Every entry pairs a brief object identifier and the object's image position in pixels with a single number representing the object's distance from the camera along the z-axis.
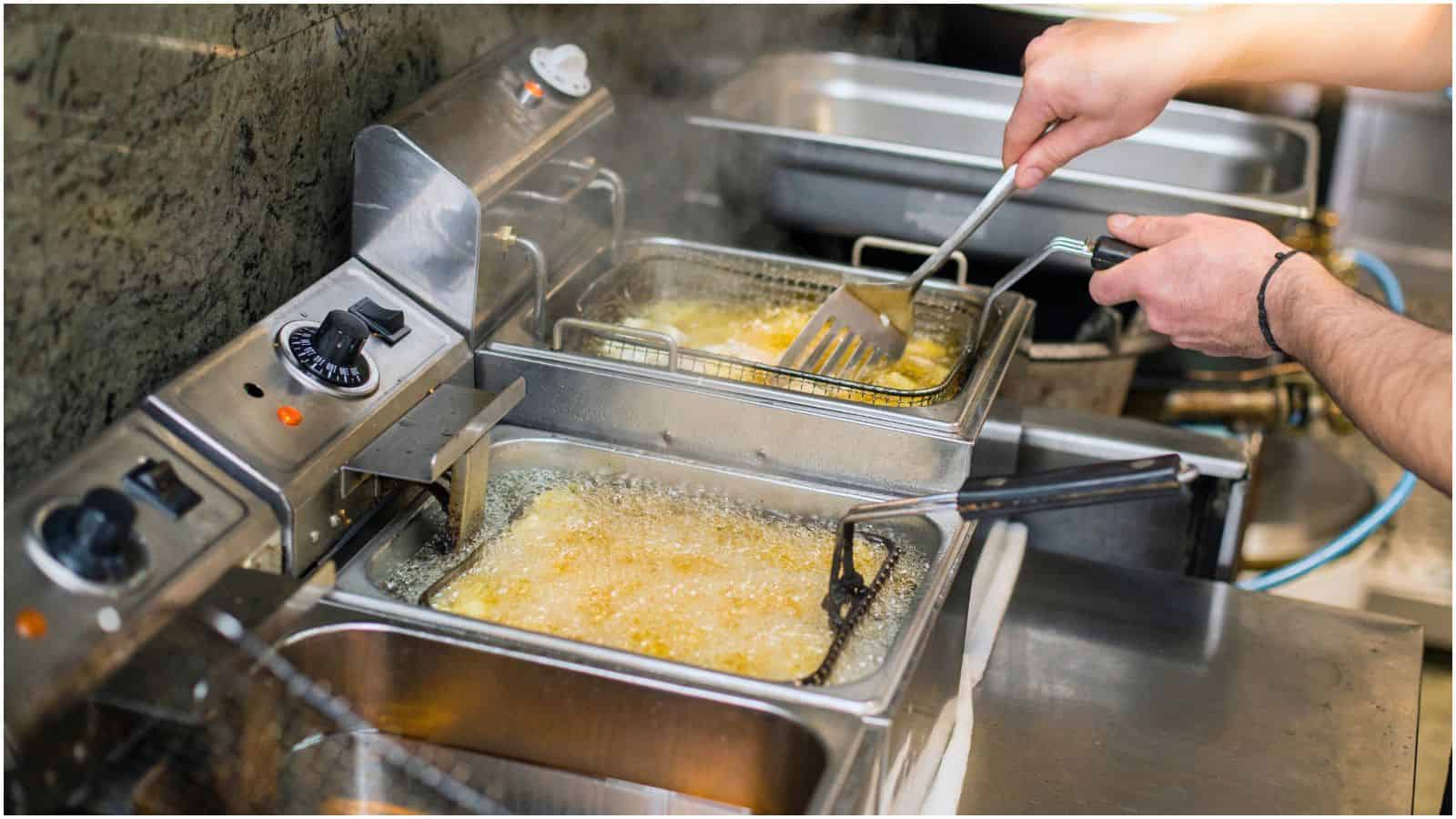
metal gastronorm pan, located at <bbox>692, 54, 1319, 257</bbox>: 2.27
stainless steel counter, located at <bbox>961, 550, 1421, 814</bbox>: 1.55
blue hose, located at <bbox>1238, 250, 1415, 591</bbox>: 2.30
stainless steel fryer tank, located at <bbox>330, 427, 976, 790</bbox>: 1.28
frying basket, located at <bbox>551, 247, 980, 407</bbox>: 1.75
